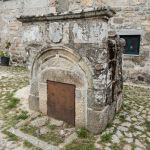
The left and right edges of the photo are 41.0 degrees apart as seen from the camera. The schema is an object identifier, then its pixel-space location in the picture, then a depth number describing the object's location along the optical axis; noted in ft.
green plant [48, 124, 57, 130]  12.57
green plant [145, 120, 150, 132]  12.99
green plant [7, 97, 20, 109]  16.00
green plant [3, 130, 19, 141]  11.53
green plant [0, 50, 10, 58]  33.59
